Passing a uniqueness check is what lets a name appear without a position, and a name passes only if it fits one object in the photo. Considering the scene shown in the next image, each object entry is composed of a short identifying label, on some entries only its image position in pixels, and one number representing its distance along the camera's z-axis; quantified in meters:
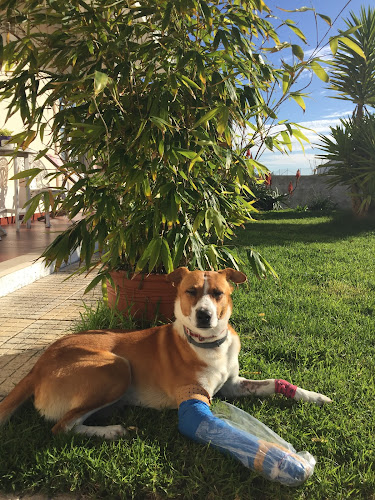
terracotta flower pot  3.30
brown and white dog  2.16
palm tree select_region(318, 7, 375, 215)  11.03
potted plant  2.60
